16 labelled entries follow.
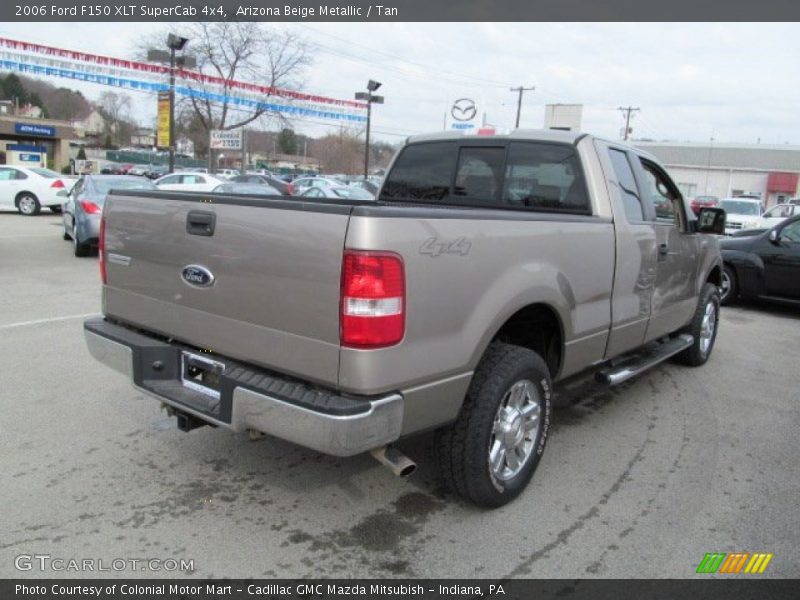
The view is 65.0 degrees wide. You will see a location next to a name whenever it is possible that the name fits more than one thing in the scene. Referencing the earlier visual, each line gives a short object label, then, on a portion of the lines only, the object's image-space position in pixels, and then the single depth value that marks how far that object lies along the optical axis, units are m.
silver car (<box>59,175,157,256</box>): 11.28
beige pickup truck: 2.50
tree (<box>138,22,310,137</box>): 41.34
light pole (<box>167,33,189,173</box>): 22.67
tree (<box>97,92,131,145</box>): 102.75
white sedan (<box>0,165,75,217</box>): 19.39
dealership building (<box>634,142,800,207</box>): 65.38
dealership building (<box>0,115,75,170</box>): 42.78
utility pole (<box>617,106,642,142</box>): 71.12
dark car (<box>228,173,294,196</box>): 25.55
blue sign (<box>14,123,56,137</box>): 50.00
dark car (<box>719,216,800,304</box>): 8.87
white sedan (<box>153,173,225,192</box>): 20.67
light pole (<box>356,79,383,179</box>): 35.59
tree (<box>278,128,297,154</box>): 112.06
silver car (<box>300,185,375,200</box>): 18.45
